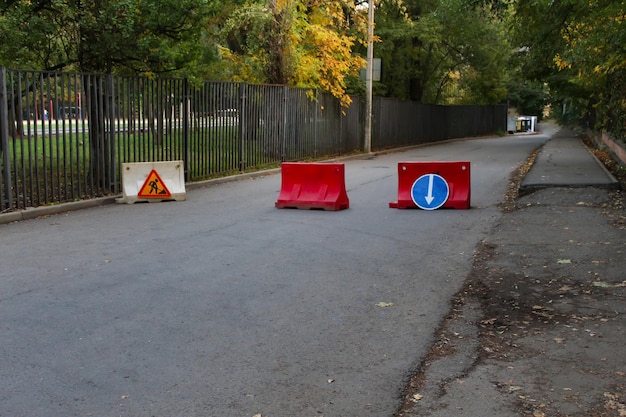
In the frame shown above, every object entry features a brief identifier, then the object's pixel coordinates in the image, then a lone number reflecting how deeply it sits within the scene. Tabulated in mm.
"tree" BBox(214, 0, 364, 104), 22953
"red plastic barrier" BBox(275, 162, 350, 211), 12594
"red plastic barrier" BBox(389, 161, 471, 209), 12742
